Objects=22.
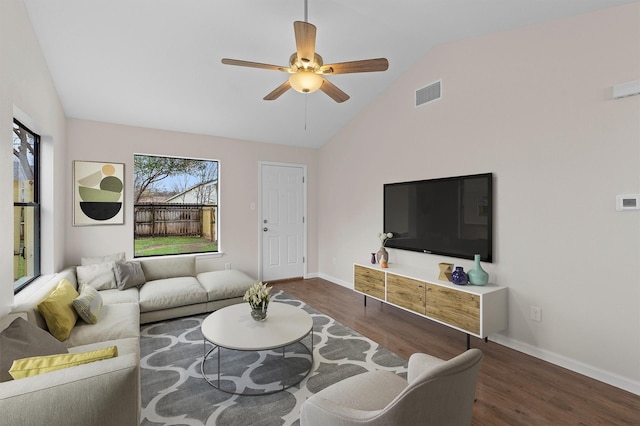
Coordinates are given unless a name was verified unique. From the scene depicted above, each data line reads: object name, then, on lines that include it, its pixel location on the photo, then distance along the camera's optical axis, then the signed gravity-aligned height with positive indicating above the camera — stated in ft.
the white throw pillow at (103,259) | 11.83 -1.89
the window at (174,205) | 14.28 +0.36
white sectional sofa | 3.62 -2.58
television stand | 8.73 -2.88
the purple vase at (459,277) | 9.52 -2.09
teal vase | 9.37 -1.99
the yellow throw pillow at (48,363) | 4.09 -2.13
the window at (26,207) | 8.28 +0.19
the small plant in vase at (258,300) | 7.99 -2.38
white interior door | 16.90 -0.52
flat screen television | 9.88 -0.14
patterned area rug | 6.29 -4.23
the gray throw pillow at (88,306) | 7.67 -2.47
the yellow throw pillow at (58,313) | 6.83 -2.38
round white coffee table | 6.96 -3.01
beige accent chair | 3.56 -2.48
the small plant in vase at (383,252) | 12.32 -1.69
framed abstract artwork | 12.51 +0.84
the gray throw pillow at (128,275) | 11.32 -2.42
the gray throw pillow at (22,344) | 4.46 -2.20
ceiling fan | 6.87 +3.62
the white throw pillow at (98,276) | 10.87 -2.35
